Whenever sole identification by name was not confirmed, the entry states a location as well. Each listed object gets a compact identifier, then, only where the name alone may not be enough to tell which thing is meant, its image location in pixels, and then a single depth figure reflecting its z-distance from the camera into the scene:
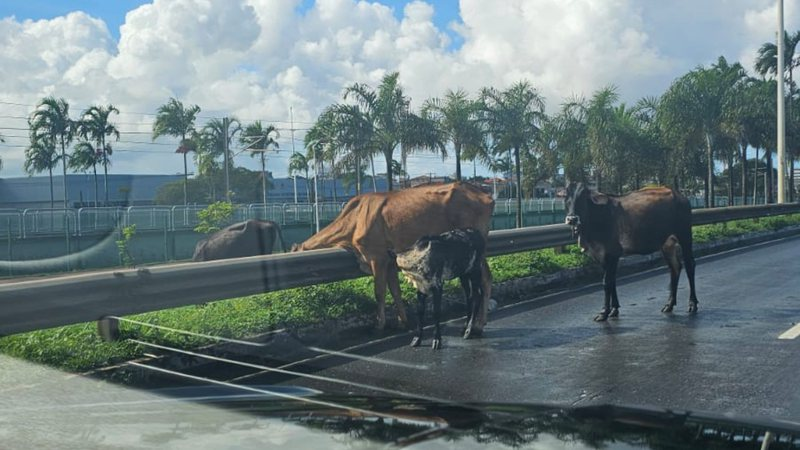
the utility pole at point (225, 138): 42.93
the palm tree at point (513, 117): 27.81
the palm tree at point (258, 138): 49.00
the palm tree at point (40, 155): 47.44
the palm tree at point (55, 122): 45.47
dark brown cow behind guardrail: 11.56
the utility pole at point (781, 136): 29.22
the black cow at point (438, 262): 8.20
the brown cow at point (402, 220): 9.05
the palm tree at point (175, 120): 48.09
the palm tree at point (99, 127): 49.06
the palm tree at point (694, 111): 29.95
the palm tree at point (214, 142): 46.12
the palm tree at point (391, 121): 25.58
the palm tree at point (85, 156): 50.75
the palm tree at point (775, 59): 40.69
